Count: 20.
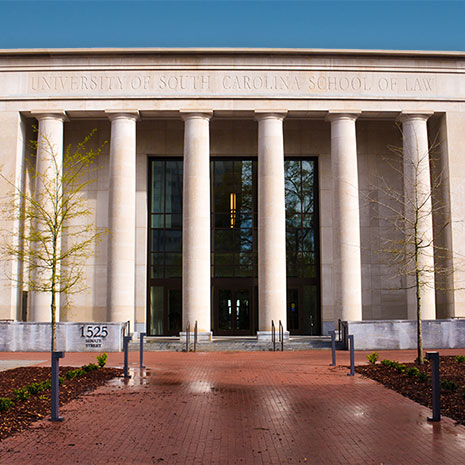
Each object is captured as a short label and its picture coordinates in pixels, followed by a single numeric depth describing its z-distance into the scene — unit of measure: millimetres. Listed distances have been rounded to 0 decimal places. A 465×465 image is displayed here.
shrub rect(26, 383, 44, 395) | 12875
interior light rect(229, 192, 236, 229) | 34688
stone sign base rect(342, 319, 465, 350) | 25344
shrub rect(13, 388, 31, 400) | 11875
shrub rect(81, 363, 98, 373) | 16788
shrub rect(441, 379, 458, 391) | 13000
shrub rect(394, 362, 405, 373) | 16445
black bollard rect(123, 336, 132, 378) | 16362
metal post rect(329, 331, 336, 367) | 19250
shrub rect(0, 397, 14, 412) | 10718
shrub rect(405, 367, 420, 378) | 15581
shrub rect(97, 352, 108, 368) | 17689
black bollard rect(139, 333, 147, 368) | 18769
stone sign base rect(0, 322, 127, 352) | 25609
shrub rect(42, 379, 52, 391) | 13523
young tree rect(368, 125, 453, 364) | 28828
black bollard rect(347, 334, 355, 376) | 16538
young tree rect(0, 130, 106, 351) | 28344
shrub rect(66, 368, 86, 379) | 15584
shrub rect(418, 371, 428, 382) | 14688
